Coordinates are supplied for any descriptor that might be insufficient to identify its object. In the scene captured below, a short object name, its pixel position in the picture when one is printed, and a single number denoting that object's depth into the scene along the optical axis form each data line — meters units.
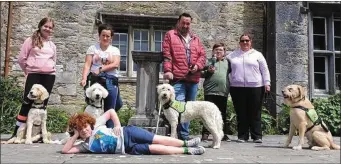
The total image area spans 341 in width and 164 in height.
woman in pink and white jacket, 6.40
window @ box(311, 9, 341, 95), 10.66
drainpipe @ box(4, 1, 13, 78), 9.97
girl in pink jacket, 5.82
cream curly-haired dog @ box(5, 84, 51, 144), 5.66
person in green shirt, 6.42
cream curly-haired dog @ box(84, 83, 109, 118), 5.41
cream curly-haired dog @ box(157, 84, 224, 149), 5.45
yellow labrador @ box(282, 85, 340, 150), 5.43
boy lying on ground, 4.45
